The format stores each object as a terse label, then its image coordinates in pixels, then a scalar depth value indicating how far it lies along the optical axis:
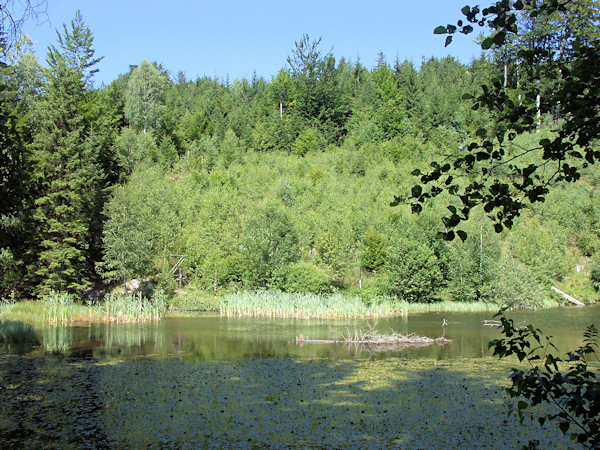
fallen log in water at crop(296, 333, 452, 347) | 23.36
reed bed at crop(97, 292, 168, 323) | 31.95
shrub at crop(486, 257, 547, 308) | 37.56
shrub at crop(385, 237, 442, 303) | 41.28
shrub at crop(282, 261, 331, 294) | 40.62
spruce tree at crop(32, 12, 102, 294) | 38.19
